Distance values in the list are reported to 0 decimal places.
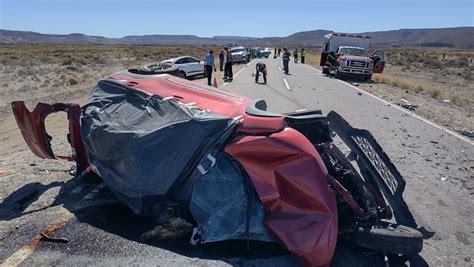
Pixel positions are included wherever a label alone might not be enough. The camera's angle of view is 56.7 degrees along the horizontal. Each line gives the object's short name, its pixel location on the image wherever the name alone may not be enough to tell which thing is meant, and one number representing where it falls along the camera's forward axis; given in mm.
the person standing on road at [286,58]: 30533
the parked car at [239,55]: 47409
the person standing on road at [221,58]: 29919
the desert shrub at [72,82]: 25953
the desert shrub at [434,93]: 20305
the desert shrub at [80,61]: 46294
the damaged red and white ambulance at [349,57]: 26594
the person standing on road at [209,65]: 20984
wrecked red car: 3932
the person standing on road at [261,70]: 22734
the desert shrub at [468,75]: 37500
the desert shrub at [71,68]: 37638
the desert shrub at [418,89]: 22395
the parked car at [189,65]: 25344
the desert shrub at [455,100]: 18264
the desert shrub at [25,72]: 32781
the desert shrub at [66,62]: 44609
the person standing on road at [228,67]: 23523
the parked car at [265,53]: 73750
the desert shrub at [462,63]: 53531
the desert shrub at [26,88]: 22984
